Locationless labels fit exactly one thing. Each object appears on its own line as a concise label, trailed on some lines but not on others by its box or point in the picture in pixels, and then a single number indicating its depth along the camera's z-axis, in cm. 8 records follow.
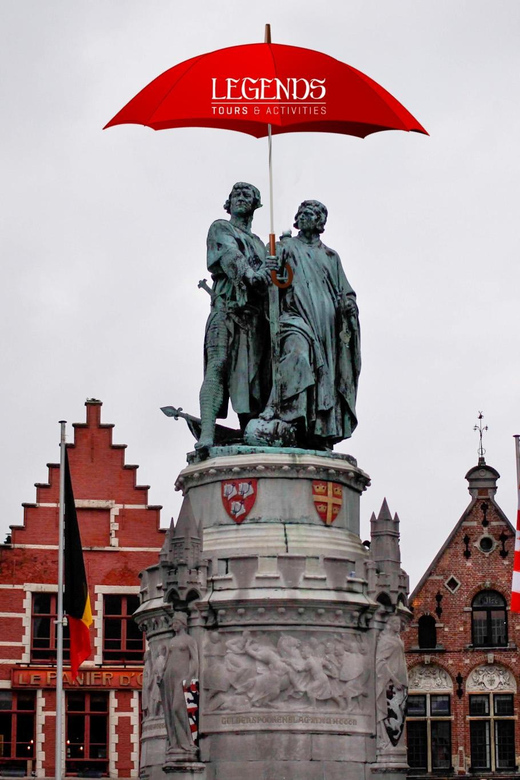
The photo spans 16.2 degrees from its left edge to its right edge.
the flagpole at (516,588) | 4109
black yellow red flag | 3634
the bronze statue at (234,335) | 2666
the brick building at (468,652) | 5516
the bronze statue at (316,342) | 2634
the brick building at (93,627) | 5156
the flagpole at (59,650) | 3616
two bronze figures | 2636
